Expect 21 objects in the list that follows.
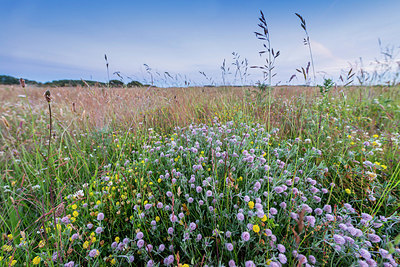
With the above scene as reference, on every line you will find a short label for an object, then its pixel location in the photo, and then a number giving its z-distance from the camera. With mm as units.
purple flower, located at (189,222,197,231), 403
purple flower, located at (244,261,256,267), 336
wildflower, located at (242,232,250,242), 354
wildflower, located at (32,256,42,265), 396
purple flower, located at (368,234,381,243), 358
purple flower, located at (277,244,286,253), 351
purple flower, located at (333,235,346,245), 332
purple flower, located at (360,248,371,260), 325
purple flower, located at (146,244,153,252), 399
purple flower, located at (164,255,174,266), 382
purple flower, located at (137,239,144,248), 396
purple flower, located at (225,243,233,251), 367
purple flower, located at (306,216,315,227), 380
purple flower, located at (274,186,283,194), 437
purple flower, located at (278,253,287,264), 335
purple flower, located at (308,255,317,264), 359
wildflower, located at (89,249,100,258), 384
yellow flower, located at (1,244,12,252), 421
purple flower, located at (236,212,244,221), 374
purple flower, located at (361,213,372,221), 386
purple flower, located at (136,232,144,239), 413
